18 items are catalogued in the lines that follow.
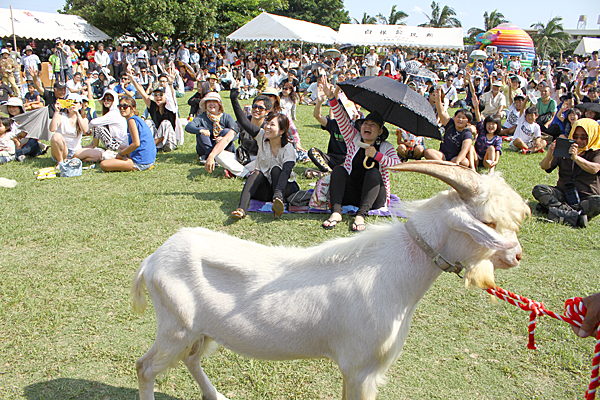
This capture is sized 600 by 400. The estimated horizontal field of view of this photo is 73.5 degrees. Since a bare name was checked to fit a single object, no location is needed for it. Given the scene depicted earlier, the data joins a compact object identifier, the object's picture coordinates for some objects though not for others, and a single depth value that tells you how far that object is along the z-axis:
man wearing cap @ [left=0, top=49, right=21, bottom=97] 16.12
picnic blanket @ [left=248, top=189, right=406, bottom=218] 6.39
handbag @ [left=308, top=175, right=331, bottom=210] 6.46
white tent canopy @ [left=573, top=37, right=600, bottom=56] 35.50
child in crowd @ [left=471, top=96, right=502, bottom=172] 8.77
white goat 2.13
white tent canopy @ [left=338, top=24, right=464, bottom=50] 29.17
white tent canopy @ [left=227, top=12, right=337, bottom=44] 22.97
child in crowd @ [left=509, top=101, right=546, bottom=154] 10.74
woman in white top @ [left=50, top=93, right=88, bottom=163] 8.74
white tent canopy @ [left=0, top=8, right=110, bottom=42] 28.01
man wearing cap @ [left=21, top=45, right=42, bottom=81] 19.78
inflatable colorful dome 35.88
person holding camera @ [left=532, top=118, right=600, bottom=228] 6.02
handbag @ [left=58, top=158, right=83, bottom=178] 8.19
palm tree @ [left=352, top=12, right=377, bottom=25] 70.66
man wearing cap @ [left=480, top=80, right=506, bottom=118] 11.88
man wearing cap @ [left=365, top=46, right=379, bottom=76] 22.25
